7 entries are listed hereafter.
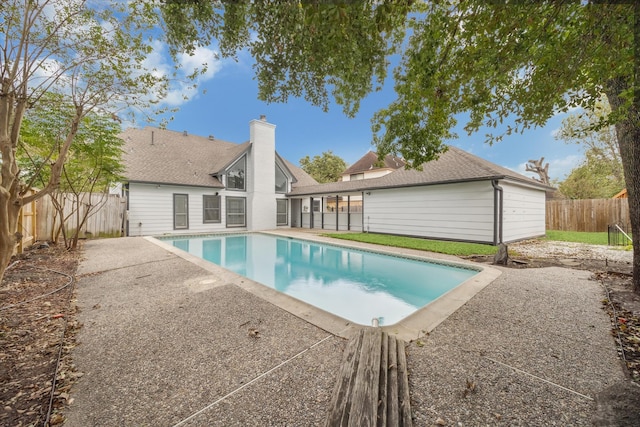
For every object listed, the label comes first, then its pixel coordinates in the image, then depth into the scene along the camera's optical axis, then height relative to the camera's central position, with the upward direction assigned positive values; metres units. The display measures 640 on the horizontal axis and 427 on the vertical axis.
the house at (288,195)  10.41 +0.84
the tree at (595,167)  19.30 +3.58
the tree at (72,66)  2.87 +2.39
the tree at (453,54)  2.63 +1.83
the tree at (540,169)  24.14 +3.96
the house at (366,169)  28.80 +4.84
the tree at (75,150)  6.39 +1.75
